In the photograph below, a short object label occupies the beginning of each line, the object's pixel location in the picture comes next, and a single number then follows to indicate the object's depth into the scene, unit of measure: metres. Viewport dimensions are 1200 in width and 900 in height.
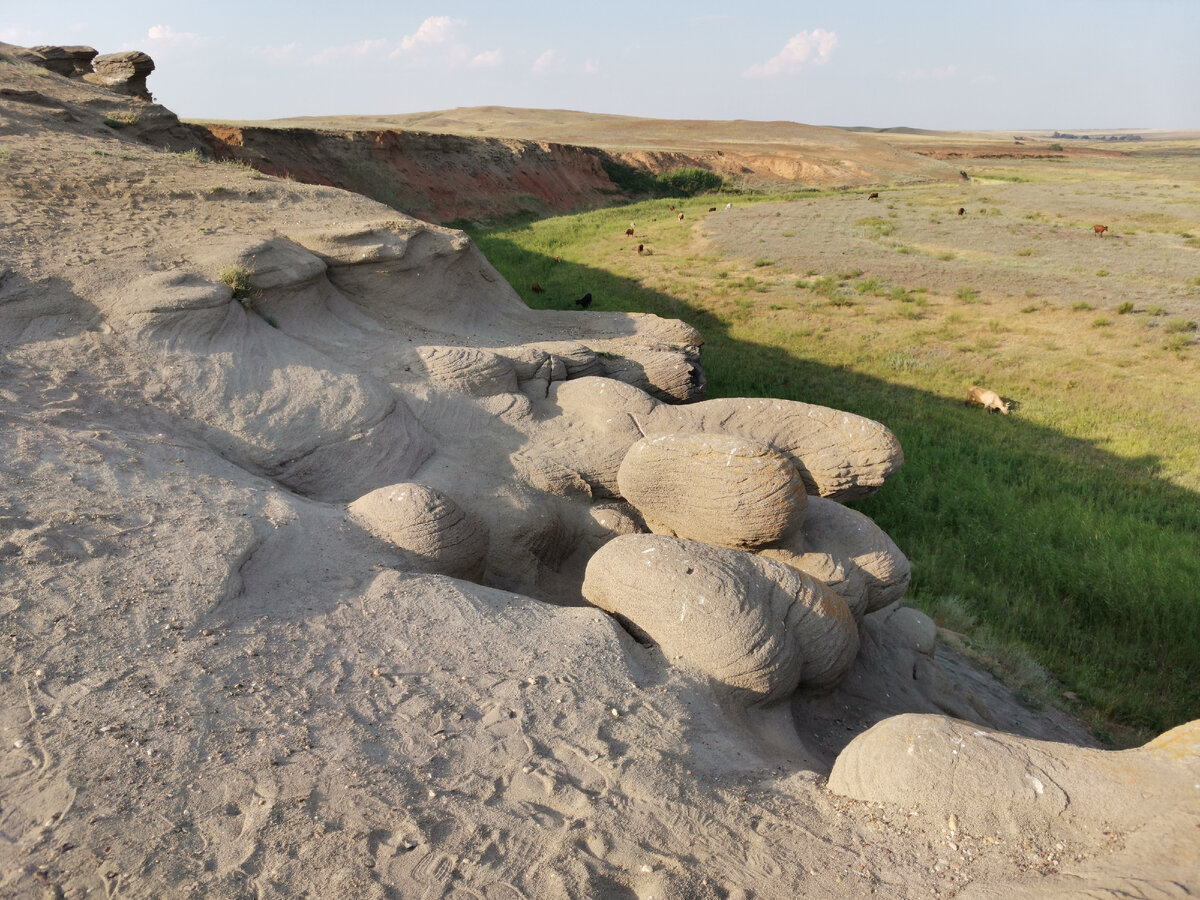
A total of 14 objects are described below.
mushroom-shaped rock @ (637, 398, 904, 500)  6.96
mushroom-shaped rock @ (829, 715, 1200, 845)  3.79
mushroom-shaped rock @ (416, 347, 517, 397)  7.45
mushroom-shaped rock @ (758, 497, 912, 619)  6.42
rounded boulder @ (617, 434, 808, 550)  5.93
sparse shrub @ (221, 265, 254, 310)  7.30
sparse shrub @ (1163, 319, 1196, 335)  16.31
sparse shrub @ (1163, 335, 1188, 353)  15.59
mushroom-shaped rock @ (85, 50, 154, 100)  18.38
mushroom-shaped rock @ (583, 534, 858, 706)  5.11
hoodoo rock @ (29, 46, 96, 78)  17.95
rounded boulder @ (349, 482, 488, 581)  5.49
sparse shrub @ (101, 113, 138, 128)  12.96
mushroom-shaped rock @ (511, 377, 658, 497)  6.99
